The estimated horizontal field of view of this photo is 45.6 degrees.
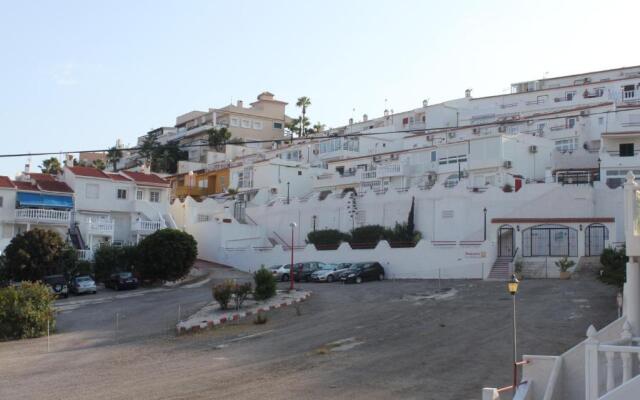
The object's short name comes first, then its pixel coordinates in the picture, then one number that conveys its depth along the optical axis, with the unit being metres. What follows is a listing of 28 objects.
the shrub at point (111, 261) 51.22
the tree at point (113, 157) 112.70
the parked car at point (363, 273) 47.69
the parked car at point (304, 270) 50.58
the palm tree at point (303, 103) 119.93
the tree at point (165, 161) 106.62
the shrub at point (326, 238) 57.38
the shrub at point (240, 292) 36.03
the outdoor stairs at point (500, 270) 44.69
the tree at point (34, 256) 46.05
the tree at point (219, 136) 100.20
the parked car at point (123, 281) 48.88
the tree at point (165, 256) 49.84
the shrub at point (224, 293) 35.69
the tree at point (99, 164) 105.36
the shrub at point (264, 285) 37.59
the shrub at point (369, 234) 55.22
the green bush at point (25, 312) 32.00
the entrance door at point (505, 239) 48.25
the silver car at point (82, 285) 46.74
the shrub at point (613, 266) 32.12
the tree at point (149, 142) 110.28
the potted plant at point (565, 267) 43.78
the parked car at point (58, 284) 44.66
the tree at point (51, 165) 92.06
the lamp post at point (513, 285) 20.09
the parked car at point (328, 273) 48.89
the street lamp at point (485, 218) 51.89
